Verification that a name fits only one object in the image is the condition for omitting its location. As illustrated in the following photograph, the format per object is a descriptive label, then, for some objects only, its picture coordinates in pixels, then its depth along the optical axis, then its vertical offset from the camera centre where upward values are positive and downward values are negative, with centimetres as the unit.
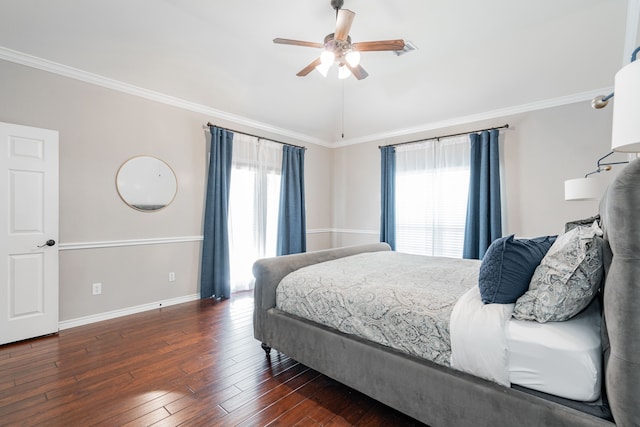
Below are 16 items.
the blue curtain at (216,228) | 407 -21
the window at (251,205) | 446 +14
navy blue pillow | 143 -29
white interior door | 267 -18
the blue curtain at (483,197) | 407 +24
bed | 97 -76
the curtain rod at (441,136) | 412 +125
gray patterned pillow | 123 -30
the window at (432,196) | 449 +30
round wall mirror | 346 +38
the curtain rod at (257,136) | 410 +128
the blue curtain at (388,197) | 512 +30
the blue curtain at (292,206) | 512 +14
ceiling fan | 237 +145
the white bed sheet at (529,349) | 114 -58
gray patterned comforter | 153 -53
